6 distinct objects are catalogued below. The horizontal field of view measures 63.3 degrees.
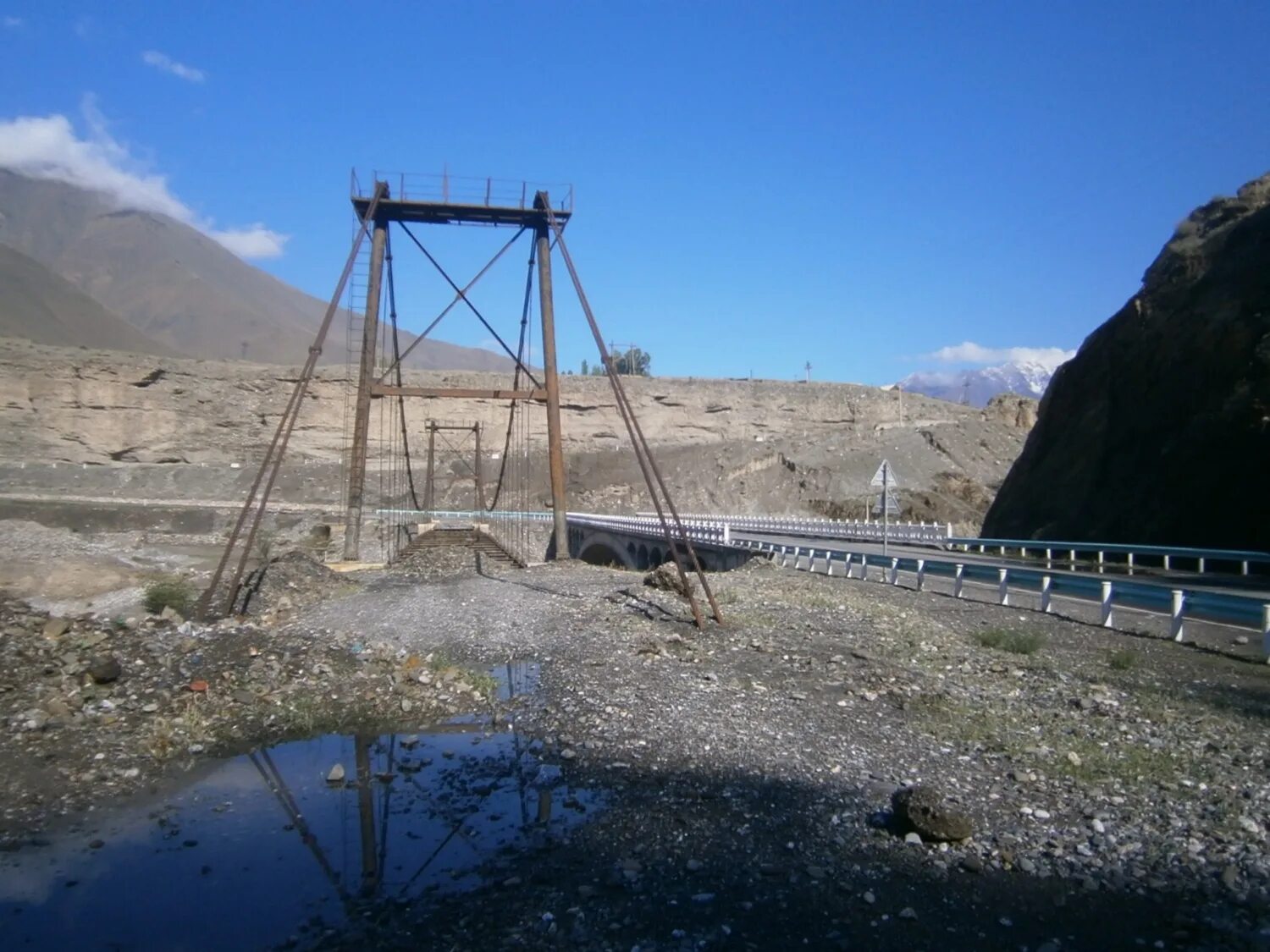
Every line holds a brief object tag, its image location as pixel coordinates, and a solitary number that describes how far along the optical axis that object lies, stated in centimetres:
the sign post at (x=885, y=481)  2358
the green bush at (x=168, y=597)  2035
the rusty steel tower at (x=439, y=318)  2912
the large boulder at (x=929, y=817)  636
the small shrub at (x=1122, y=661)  1205
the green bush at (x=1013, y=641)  1345
